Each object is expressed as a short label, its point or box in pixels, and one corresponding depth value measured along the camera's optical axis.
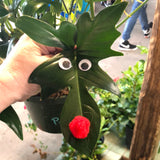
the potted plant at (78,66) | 0.40
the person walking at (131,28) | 2.14
